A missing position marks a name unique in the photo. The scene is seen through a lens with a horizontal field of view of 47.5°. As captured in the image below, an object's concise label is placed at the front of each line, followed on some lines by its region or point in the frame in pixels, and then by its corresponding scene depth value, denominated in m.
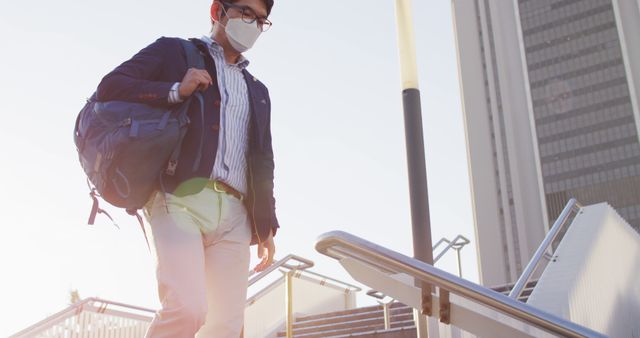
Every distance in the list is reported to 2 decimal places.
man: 2.34
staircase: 9.89
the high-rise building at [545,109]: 85.19
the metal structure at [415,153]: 5.84
